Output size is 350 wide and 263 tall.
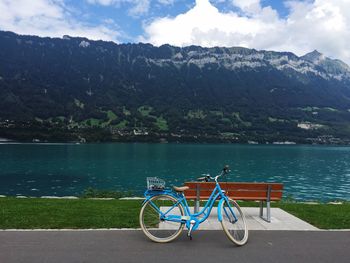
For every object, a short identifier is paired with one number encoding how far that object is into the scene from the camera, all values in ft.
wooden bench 35.55
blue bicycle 27.89
